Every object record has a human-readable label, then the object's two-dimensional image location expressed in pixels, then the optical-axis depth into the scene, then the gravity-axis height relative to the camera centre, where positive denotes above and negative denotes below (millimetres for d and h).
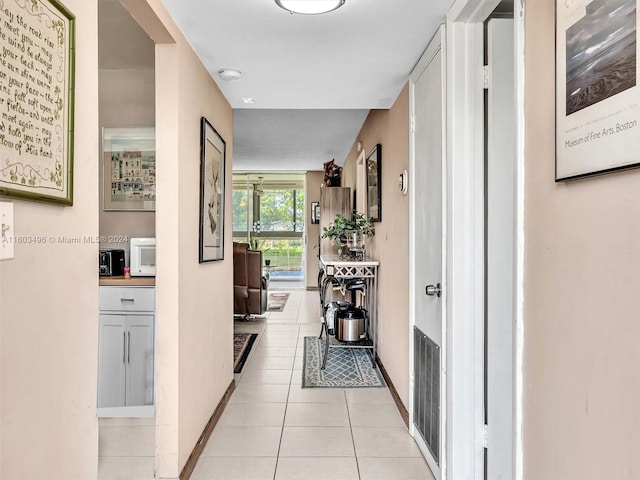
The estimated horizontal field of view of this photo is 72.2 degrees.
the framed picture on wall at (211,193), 2461 +275
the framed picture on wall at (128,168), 2855 +459
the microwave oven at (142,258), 2676 -124
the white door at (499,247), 1932 -38
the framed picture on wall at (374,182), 3771 +515
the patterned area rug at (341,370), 3502 -1149
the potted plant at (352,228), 4359 +102
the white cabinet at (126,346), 2494 -624
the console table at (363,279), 3922 -403
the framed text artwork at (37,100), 889 +306
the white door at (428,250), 2109 -66
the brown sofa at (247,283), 5742 -593
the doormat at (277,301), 6805 -1071
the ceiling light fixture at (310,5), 1768 +951
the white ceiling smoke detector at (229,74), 2573 +977
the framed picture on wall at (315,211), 8820 +545
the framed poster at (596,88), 847 +323
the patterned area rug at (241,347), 3957 -1123
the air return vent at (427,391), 2160 -808
